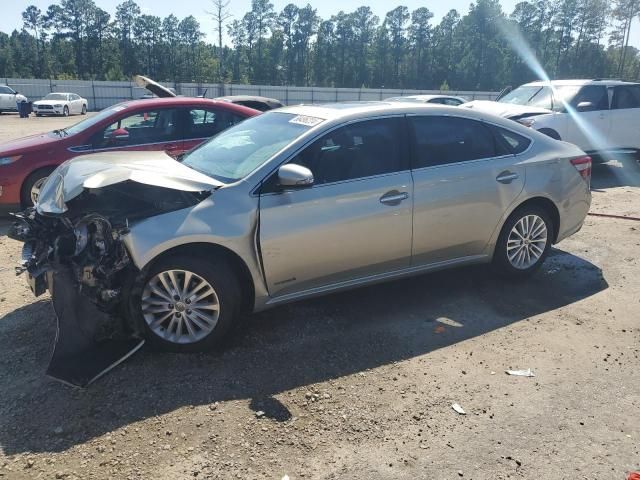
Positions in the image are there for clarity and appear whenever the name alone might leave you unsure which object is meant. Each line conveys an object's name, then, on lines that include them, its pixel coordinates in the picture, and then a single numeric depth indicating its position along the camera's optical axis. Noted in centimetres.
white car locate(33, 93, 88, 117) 3169
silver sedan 358
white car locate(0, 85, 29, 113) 3303
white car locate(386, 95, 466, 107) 1388
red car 693
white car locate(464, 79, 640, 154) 1001
